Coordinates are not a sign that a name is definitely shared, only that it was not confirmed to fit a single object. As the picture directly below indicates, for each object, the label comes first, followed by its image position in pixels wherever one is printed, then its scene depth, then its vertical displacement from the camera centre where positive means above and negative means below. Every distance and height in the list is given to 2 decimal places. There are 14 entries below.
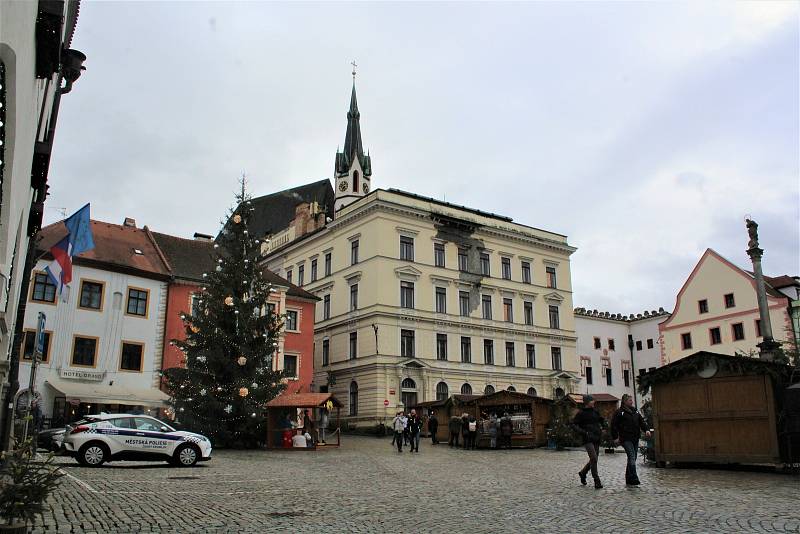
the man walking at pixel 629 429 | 14.48 +0.11
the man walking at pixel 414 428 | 30.09 +0.31
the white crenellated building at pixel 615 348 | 75.69 +9.33
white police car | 18.97 -0.14
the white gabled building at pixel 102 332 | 35.16 +5.42
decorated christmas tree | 28.31 +3.33
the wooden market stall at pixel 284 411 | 29.19 +1.05
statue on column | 23.42 +6.57
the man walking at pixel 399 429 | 29.96 +0.28
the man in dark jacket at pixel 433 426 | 37.53 +0.48
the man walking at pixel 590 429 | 14.26 +0.11
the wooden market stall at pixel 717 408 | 17.28 +0.67
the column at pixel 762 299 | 20.31 +4.12
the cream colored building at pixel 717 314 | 56.19 +9.84
